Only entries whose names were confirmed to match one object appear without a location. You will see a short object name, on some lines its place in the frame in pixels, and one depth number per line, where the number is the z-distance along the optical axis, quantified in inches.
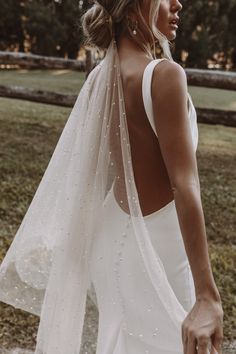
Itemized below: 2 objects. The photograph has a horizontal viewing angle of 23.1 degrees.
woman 48.5
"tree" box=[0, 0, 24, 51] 623.8
